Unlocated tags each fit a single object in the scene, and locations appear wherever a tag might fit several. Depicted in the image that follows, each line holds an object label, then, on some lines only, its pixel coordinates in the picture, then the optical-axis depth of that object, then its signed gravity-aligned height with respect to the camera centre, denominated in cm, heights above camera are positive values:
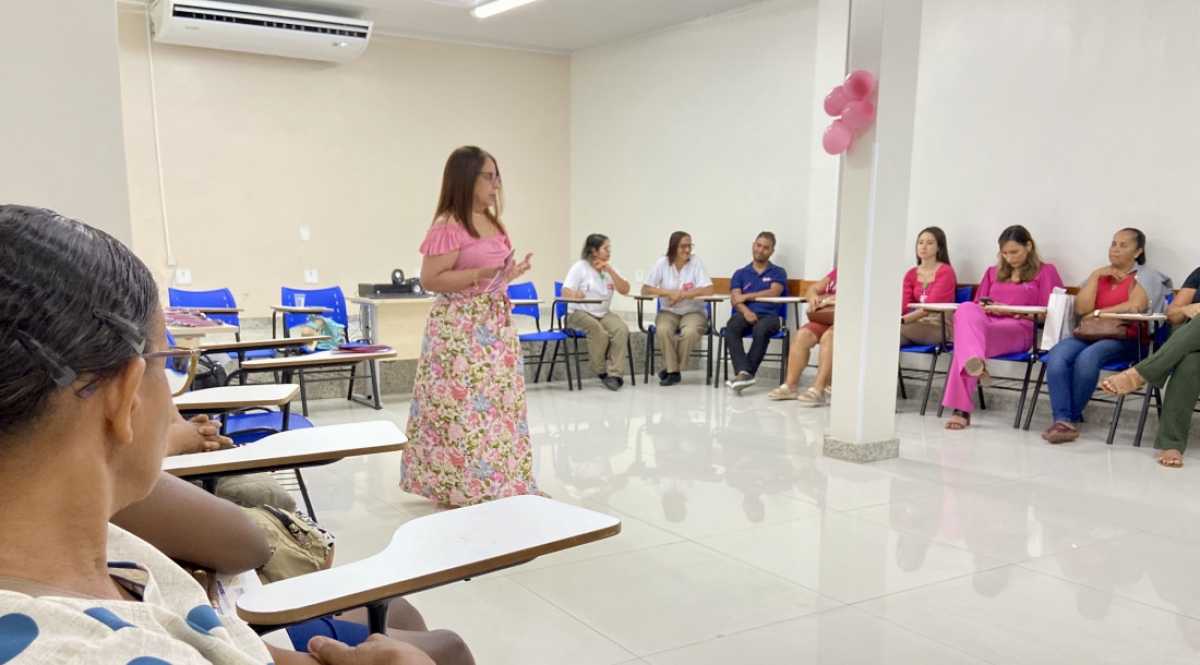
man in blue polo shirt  661 -70
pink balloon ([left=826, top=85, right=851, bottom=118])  422 +59
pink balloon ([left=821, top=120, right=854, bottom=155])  418 +40
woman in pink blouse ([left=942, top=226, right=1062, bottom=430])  531 -60
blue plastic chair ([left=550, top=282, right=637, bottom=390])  662 -92
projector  620 -54
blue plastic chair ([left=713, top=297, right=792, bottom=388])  666 -98
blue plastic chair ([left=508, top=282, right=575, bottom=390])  651 -89
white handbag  512 -56
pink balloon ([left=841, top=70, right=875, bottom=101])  411 +65
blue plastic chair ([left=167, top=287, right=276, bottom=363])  608 -63
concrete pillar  409 -8
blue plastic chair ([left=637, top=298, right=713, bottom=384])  686 -104
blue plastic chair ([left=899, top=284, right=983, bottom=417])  560 -83
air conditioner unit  685 +150
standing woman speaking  330 -53
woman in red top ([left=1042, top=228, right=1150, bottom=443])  486 -71
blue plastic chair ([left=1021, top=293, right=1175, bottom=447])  473 -92
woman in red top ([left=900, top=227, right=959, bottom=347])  571 -45
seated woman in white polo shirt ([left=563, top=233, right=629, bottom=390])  677 -76
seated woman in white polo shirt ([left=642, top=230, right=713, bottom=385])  694 -65
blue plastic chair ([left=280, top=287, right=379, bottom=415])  618 -66
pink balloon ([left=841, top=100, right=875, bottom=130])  411 +50
